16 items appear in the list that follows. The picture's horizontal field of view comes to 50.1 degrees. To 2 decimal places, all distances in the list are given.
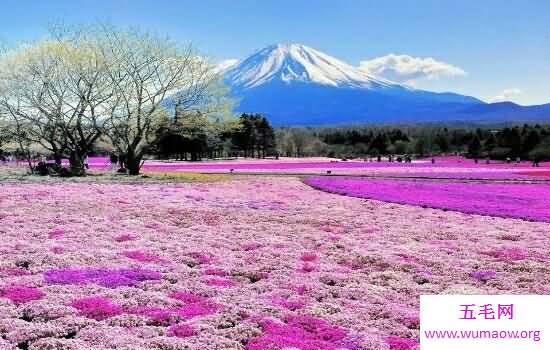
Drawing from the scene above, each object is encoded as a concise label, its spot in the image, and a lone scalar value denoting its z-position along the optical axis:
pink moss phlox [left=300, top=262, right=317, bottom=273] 19.61
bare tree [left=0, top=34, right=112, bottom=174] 55.16
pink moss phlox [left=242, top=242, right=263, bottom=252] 22.98
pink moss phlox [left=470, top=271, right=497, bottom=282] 18.66
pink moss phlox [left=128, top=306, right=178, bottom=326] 13.74
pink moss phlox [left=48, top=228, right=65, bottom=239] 23.31
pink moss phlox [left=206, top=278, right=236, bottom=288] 17.27
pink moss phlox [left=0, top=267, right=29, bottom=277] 17.39
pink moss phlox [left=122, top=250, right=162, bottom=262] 20.11
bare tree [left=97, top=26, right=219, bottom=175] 57.38
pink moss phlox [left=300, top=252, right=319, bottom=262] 21.30
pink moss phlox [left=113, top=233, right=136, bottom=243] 23.38
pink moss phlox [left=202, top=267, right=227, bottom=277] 18.66
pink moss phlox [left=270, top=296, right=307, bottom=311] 15.26
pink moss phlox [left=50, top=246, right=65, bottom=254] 20.42
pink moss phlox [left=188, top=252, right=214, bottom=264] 20.47
